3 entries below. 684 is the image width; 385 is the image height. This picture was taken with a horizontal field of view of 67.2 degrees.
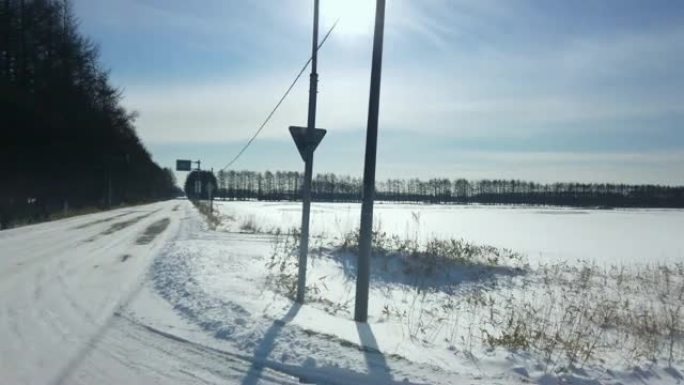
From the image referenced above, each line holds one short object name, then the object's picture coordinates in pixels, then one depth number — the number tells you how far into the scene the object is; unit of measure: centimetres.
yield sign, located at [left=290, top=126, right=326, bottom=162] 796
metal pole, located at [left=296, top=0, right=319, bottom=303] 812
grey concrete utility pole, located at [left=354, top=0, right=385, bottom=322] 687
